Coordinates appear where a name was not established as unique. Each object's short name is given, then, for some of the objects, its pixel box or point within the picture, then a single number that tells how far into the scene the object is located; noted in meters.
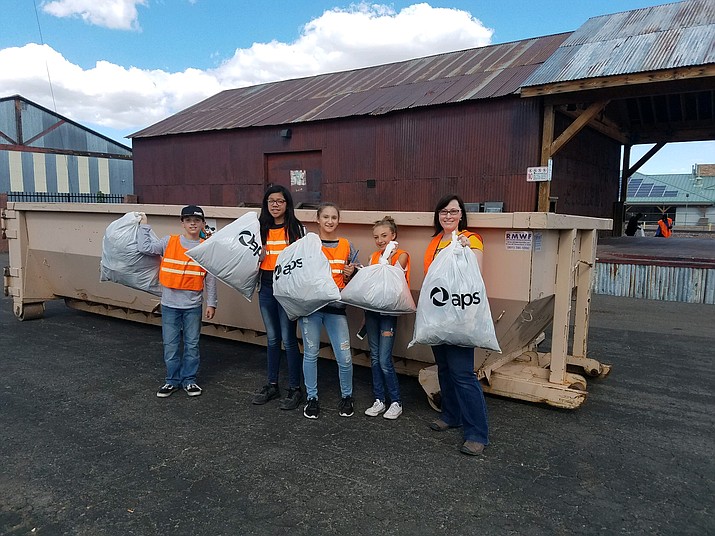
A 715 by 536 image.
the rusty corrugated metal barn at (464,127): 9.93
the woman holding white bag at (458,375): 3.20
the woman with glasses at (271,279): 3.86
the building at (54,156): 22.47
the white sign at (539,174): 10.41
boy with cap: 4.03
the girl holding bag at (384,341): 3.61
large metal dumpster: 3.61
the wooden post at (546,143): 10.45
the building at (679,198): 37.16
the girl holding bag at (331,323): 3.65
